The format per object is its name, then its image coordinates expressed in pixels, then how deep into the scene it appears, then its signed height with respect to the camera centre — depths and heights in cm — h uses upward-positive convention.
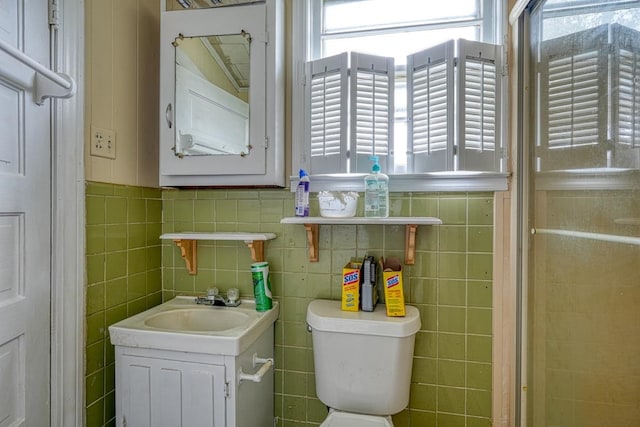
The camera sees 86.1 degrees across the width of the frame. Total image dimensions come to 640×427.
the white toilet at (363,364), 119 -54
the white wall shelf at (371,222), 123 -4
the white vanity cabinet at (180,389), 111 -59
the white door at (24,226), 94 -4
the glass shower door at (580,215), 76 -1
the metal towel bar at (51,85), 91 +36
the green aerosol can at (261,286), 136 -29
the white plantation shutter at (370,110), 137 +42
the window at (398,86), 130 +50
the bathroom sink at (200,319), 139 -44
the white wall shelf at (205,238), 140 -12
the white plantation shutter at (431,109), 130 +41
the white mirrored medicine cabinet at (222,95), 136 +48
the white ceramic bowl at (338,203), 132 +4
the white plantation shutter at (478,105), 129 +41
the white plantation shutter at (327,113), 138 +41
